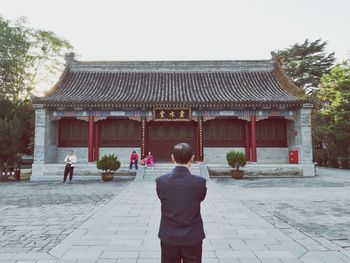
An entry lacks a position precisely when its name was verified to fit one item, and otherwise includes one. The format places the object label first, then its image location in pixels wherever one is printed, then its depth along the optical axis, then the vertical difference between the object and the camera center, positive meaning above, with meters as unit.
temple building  15.93 +2.01
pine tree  34.44 +10.03
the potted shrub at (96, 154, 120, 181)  13.52 -0.80
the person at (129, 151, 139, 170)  14.93 -0.58
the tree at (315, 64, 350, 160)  20.20 +2.47
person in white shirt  12.93 -0.71
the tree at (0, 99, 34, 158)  13.79 +1.01
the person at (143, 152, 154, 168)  15.70 -0.72
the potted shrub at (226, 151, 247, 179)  14.19 -0.67
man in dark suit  2.07 -0.50
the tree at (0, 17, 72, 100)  21.72 +7.52
